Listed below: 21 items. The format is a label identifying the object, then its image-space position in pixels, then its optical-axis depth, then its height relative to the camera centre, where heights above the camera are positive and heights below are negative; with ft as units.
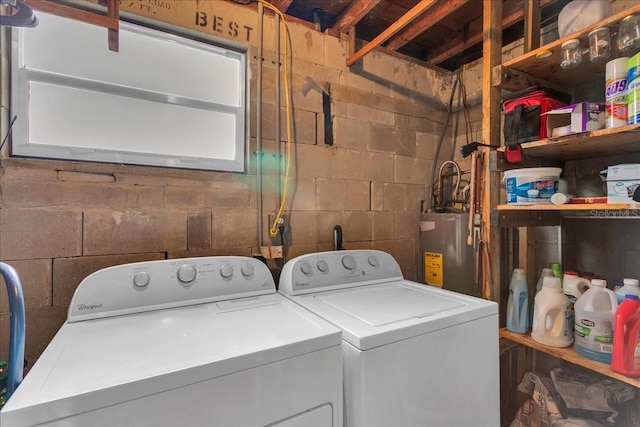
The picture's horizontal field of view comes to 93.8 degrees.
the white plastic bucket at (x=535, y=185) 4.23 +0.42
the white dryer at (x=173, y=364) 1.95 -1.16
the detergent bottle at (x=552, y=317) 4.11 -1.44
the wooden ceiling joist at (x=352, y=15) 5.15 +3.61
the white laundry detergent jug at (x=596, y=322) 3.70 -1.36
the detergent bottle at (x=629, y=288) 3.61 -0.89
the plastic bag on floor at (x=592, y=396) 4.17 -2.62
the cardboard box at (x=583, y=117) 3.76 +1.24
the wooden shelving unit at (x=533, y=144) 3.99 +0.98
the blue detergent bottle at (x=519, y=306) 4.60 -1.43
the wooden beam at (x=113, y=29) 3.39 +2.16
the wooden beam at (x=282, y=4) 5.16 +3.64
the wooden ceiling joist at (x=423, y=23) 4.74 +3.43
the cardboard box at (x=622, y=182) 3.39 +0.38
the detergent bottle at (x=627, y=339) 3.40 -1.43
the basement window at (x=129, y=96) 3.94 +1.72
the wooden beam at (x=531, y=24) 4.66 +3.01
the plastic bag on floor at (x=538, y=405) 4.44 -2.92
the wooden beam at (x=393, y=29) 4.34 +3.02
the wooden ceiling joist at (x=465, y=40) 5.28 +3.62
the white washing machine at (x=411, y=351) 2.75 -1.40
